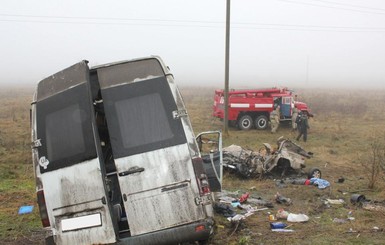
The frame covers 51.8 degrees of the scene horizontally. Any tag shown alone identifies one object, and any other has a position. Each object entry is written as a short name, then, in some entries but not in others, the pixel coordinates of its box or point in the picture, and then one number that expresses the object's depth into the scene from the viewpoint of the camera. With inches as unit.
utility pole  707.1
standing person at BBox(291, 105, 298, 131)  692.4
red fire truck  756.6
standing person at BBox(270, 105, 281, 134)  721.6
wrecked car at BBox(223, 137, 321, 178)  383.2
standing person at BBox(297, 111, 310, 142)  623.5
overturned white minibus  169.0
